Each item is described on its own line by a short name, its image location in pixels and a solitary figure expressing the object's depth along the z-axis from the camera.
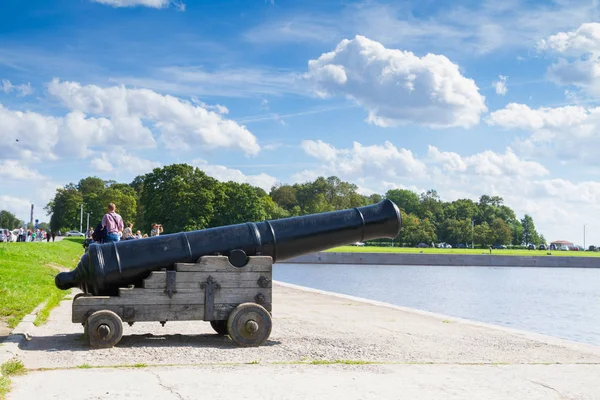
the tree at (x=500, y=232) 127.12
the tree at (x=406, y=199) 142.62
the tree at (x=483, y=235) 126.19
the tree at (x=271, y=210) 103.75
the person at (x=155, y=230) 21.00
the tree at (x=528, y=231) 149.50
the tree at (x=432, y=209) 134.12
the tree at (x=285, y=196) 128.34
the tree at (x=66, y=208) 118.62
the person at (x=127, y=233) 20.29
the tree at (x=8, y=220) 157.00
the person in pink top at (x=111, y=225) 14.79
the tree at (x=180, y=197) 76.06
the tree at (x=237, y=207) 80.50
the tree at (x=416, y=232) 120.44
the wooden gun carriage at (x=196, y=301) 8.43
